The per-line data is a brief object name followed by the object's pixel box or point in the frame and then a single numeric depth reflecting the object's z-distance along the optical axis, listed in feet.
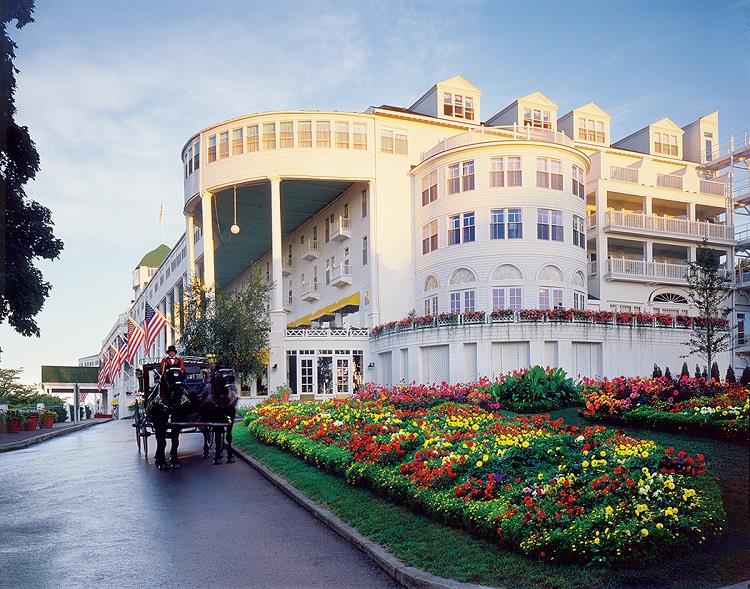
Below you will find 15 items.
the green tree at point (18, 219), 67.77
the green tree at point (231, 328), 130.31
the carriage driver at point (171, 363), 54.08
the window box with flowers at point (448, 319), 127.13
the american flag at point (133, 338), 116.47
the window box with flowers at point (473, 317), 124.57
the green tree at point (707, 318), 123.03
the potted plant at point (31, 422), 109.91
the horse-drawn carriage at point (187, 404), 53.93
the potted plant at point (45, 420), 119.03
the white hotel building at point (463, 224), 131.23
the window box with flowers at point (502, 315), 123.75
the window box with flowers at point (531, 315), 122.72
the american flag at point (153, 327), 102.17
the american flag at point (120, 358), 138.04
